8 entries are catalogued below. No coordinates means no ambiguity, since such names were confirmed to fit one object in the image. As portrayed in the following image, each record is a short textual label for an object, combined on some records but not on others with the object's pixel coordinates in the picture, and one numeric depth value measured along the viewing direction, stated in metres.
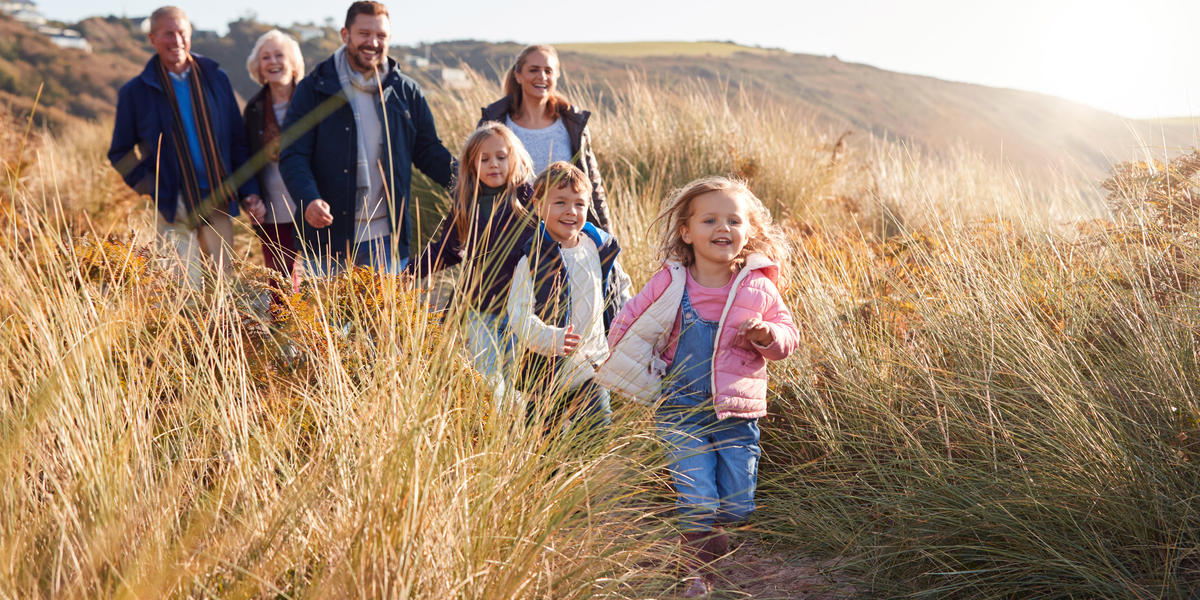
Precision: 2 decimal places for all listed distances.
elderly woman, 5.05
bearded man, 4.64
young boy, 3.00
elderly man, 4.93
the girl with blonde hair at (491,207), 3.46
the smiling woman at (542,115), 4.57
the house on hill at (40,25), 46.44
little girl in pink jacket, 3.01
